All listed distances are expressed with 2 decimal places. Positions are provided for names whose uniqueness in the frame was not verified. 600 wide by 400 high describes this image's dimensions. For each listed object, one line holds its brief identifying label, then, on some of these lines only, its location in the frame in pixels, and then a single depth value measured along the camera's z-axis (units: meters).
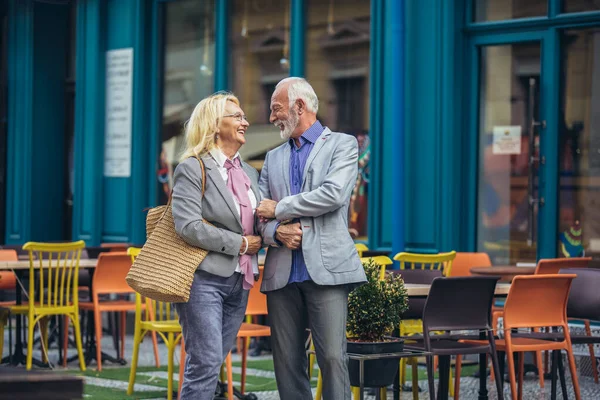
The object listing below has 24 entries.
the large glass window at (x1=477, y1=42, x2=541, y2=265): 14.69
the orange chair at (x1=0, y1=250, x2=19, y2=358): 13.90
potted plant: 7.77
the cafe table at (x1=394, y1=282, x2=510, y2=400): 9.12
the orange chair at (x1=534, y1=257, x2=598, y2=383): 11.87
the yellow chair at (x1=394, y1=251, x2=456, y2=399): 10.93
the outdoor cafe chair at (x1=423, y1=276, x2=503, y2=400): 8.75
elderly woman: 6.92
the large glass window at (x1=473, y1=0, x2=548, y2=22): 14.55
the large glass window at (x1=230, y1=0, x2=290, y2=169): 17.45
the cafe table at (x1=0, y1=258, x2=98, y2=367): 12.58
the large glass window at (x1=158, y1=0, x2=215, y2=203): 18.61
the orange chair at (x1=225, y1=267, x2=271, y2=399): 10.27
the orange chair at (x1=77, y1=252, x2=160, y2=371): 13.07
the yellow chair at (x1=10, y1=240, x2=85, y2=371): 12.59
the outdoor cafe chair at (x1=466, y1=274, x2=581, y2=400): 9.43
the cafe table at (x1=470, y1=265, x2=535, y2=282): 12.25
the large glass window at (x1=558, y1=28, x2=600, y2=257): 14.16
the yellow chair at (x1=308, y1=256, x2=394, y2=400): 8.39
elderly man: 6.97
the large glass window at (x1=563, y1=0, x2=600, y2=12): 14.09
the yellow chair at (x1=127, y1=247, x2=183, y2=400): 10.28
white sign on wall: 19.31
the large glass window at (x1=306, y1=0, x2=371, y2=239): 16.21
